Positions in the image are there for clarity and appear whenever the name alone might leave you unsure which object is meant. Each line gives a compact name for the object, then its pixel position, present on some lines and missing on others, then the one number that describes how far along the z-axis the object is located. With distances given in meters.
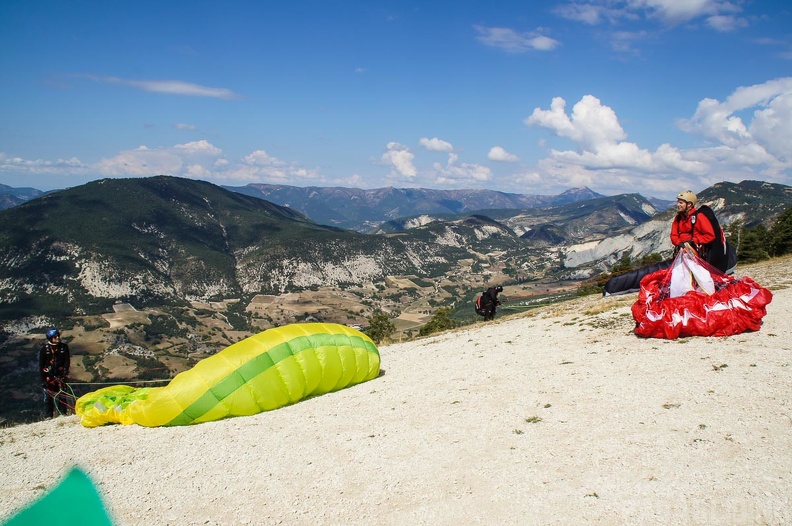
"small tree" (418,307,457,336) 48.48
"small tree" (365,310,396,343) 58.41
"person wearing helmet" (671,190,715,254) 14.84
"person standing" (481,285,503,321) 28.61
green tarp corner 7.96
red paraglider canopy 13.86
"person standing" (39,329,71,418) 14.90
